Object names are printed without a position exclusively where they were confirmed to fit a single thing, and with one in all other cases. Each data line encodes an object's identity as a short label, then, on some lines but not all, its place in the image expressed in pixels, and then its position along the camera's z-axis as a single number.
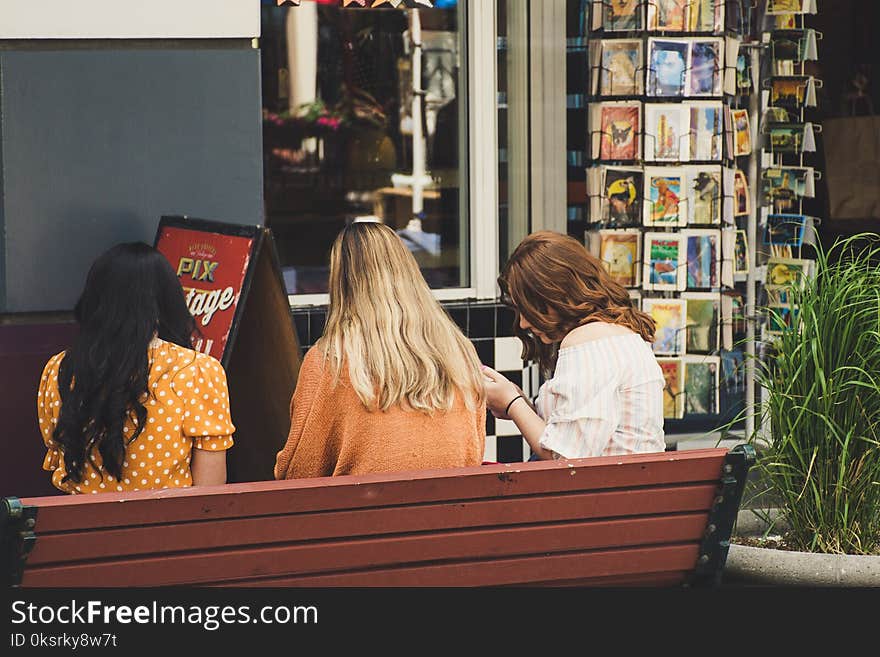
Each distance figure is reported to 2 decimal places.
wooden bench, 5.85
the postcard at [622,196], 12.45
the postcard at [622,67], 12.34
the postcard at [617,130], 12.40
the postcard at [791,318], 8.37
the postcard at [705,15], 12.34
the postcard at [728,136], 12.58
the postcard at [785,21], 13.29
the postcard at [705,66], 12.35
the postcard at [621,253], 12.54
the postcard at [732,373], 13.05
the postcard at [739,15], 12.50
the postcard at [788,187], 13.44
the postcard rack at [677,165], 12.34
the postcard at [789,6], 13.20
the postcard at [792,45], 13.22
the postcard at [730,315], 12.86
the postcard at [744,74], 12.84
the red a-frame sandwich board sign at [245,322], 8.70
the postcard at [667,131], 12.35
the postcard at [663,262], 12.51
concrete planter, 7.96
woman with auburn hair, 7.37
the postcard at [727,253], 12.70
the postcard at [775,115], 13.21
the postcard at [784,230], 13.46
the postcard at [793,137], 13.26
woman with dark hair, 7.14
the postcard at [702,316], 12.73
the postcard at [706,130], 12.41
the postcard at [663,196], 12.44
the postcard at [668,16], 12.27
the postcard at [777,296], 13.15
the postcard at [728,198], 12.63
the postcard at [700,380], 12.87
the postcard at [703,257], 12.59
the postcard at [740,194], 12.94
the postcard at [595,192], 12.51
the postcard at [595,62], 12.41
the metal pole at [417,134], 13.37
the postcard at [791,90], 13.30
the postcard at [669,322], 12.64
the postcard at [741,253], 13.06
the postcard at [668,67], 12.28
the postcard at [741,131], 12.77
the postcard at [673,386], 12.76
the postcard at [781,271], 13.39
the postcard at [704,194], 12.48
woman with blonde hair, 6.79
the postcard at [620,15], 12.31
